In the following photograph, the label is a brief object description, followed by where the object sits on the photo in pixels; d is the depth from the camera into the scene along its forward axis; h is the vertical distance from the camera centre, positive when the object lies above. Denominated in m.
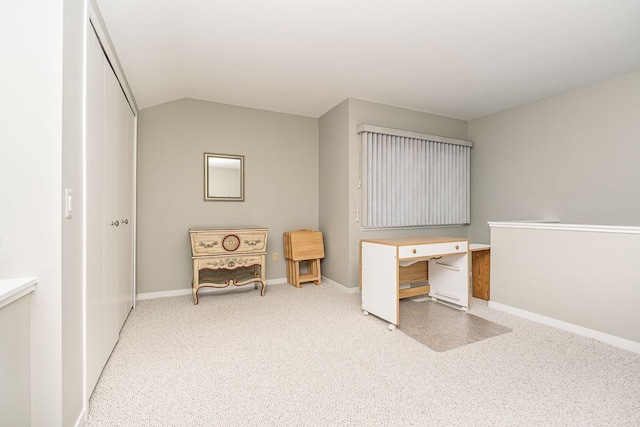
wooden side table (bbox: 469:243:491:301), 3.23 -0.66
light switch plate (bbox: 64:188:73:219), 1.23 +0.05
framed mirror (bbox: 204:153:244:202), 3.72 +0.47
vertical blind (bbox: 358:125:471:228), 3.69 +0.46
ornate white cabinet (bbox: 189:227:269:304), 3.26 -0.47
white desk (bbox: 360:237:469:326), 2.59 -0.56
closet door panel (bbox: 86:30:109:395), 1.53 +0.01
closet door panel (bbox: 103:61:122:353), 1.95 +0.04
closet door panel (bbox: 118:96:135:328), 2.43 +0.04
